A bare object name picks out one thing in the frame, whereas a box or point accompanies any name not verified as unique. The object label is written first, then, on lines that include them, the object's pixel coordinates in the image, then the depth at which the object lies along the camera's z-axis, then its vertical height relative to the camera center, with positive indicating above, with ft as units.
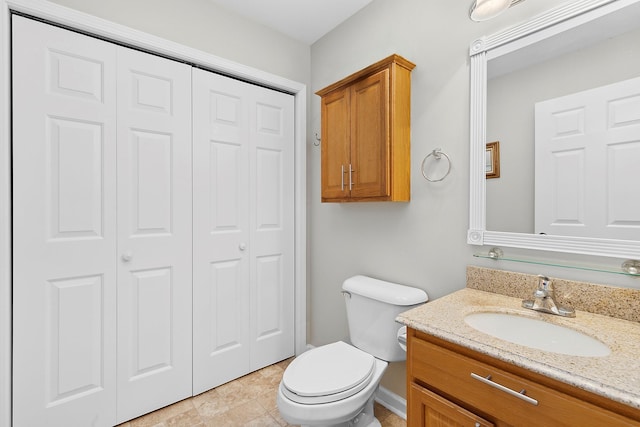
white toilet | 4.12 -2.41
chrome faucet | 3.59 -1.08
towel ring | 4.96 +0.91
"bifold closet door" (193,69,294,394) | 6.24 -0.35
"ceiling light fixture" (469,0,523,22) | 3.88 +2.67
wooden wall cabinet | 5.15 +1.44
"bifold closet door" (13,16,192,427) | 4.65 -0.30
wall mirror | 3.39 +1.08
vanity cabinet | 2.35 -1.62
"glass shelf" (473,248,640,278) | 3.36 -0.63
